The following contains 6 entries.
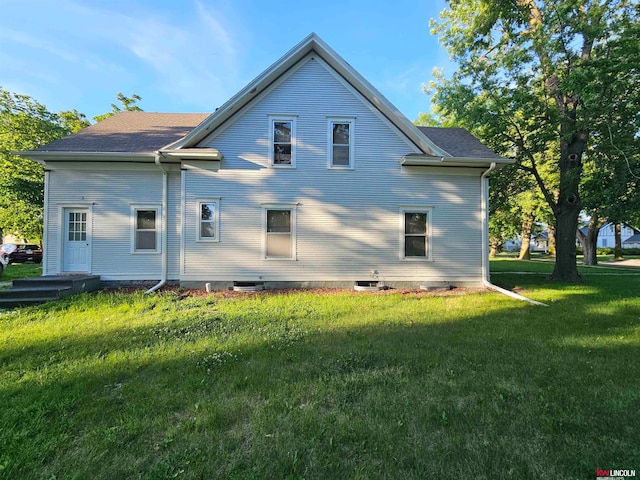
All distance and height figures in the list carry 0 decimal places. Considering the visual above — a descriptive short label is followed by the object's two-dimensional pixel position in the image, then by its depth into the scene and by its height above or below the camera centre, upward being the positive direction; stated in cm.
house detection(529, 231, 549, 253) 7146 -4
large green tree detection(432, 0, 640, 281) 928 +559
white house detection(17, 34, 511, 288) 1006 +157
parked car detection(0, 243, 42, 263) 2030 -83
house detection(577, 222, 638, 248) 7293 +178
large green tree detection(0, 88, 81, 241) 1942 +610
